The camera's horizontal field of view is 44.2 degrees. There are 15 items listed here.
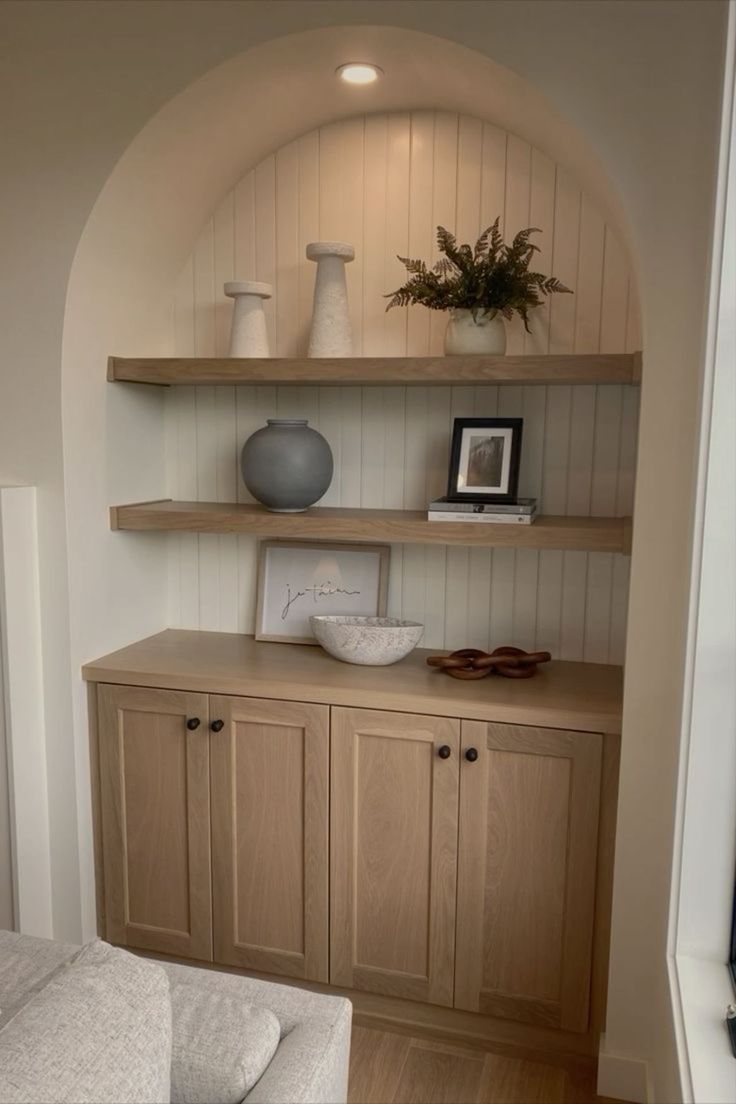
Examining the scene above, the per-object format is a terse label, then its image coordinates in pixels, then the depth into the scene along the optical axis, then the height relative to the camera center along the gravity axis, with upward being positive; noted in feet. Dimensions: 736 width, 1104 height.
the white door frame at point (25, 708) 7.46 -2.28
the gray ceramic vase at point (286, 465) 7.92 -0.19
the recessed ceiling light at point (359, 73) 7.14 +2.95
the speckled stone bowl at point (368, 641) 7.86 -1.71
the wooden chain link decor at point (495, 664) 7.66 -1.85
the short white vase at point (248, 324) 8.17 +1.06
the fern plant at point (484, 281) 7.32 +1.33
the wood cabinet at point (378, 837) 7.08 -3.25
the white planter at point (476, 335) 7.40 +0.90
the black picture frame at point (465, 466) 7.72 -0.18
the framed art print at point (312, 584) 8.66 -1.36
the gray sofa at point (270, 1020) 3.92 -2.78
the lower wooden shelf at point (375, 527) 7.00 -0.68
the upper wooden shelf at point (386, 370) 6.88 +0.59
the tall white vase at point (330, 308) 7.91 +1.17
